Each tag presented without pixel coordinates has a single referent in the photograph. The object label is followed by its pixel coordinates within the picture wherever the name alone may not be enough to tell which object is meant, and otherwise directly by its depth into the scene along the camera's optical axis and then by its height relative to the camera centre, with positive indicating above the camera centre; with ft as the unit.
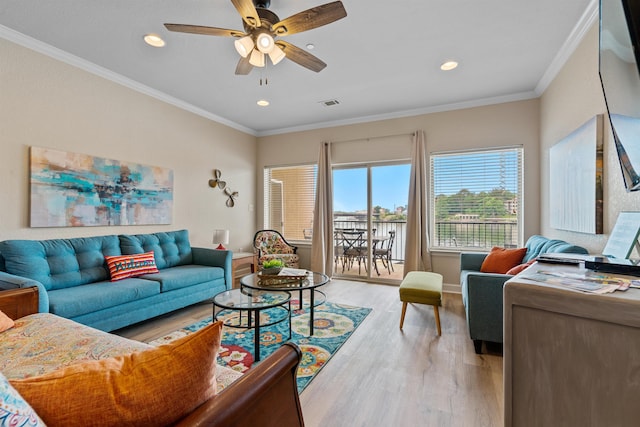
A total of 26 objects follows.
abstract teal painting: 8.96 +0.89
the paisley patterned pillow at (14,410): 1.62 -1.16
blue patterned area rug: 7.12 -3.69
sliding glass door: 15.35 -0.26
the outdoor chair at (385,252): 15.89 -2.10
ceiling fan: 5.94 +4.32
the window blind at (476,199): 12.97 +0.80
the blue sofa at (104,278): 7.65 -2.13
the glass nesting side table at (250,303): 7.22 -2.44
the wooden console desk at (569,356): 2.59 -1.40
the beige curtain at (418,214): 13.94 +0.07
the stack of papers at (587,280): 3.00 -0.77
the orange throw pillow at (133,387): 1.92 -1.26
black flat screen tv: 3.30 +1.87
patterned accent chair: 15.75 -1.88
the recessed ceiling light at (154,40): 8.38 +5.33
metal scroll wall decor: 15.18 +1.58
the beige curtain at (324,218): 16.33 -0.16
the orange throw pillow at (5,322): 5.30 -2.06
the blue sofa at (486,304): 7.36 -2.36
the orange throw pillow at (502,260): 9.50 -1.56
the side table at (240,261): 13.23 -2.28
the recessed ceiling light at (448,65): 9.89 +5.35
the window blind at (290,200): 17.40 +1.01
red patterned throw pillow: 9.44 -1.76
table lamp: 13.80 -1.07
